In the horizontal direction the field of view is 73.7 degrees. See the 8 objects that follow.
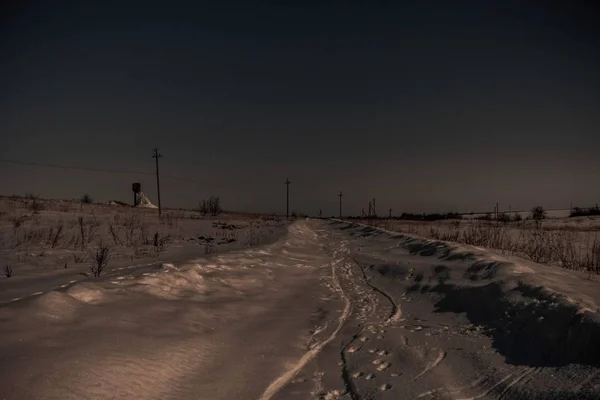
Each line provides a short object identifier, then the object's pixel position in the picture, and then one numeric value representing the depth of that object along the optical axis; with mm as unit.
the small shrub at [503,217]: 32806
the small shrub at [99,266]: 6387
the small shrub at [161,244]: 10367
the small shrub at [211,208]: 35250
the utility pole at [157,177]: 42681
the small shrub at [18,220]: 13293
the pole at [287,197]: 74506
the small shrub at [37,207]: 18859
